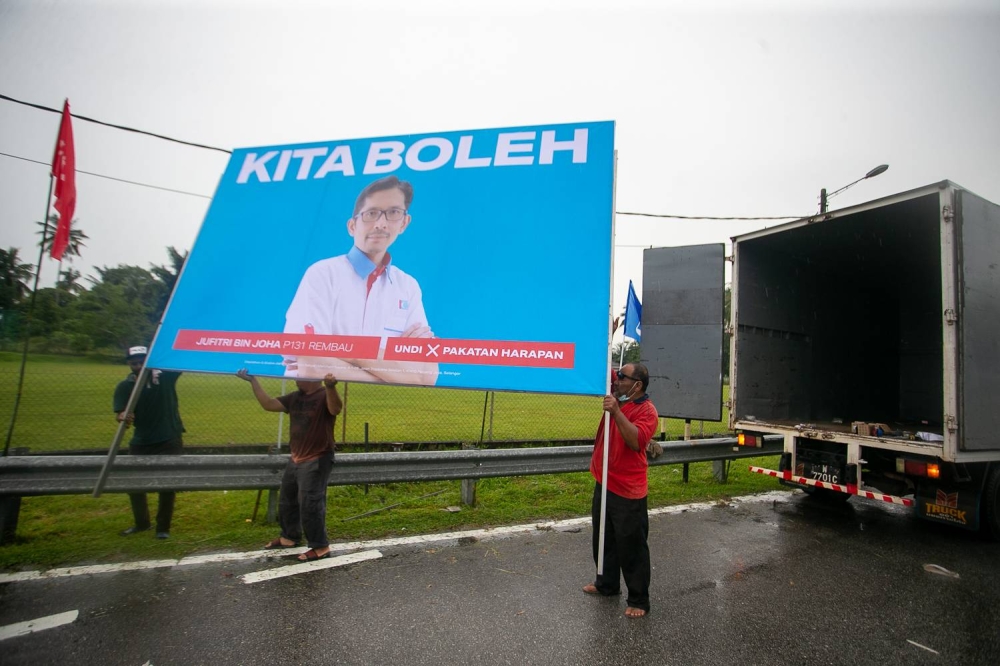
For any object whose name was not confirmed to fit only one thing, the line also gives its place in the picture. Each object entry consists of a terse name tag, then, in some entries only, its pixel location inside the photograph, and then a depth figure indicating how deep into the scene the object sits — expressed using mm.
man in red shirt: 3180
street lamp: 10812
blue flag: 9000
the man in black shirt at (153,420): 4359
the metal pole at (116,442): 3064
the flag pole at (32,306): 3775
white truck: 4672
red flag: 4355
